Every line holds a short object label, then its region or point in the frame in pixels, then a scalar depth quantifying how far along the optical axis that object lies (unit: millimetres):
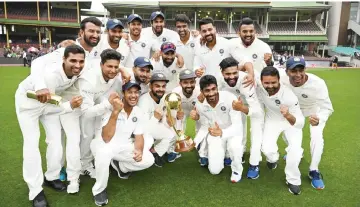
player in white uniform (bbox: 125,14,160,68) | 6105
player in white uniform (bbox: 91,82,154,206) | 4055
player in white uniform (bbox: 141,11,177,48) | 6293
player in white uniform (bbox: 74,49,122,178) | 4328
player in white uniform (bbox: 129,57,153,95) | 4938
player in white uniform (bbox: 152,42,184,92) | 5621
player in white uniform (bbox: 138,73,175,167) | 5184
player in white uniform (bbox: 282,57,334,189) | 4492
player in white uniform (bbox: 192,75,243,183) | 4844
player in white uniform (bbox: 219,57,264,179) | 4930
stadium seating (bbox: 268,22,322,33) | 44844
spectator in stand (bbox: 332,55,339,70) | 31750
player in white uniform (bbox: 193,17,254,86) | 5773
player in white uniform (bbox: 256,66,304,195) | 4461
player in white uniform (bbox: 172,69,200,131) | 5254
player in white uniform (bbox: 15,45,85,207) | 3885
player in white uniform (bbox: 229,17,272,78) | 5716
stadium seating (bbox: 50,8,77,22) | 41156
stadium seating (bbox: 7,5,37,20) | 39688
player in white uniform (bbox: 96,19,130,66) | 5387
